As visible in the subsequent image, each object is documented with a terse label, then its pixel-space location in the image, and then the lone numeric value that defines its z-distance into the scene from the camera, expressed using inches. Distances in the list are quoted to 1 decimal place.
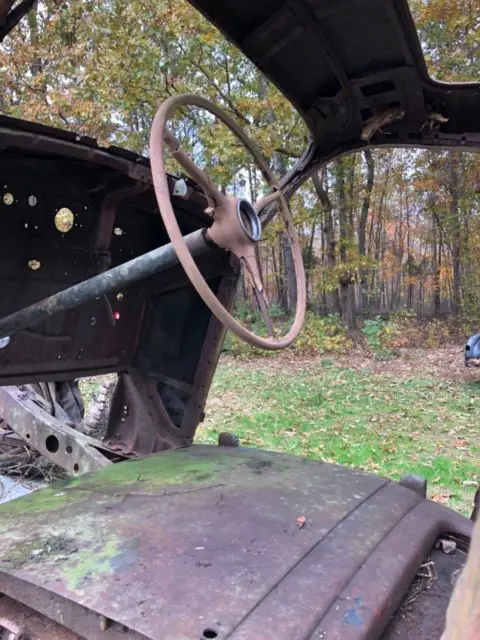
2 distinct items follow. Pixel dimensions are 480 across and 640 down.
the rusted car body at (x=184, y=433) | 53.9
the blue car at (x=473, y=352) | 327.9
